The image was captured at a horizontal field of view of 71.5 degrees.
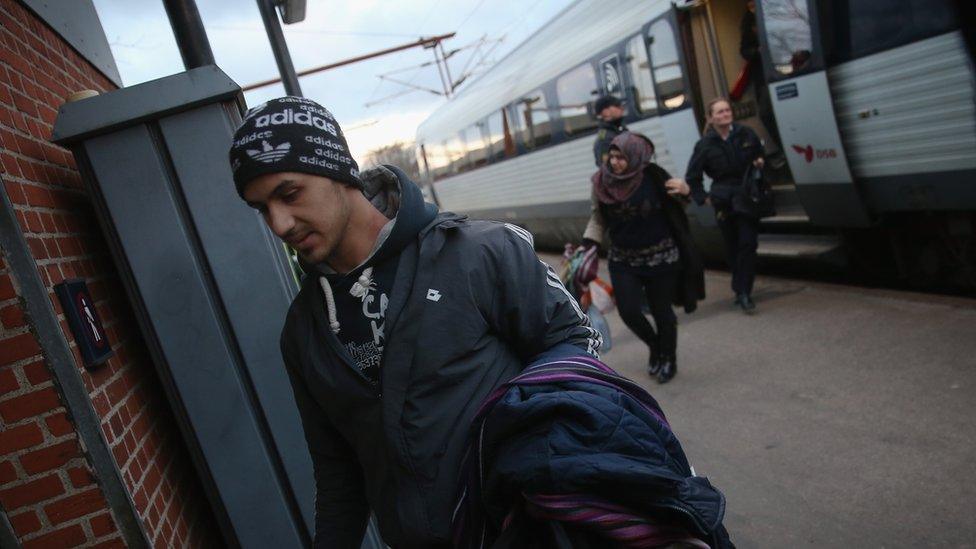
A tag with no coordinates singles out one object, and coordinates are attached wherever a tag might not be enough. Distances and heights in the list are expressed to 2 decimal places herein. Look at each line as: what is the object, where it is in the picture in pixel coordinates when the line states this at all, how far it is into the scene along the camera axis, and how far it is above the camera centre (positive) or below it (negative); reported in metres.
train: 4.93 -0.25
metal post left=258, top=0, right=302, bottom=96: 5.71 +1.47
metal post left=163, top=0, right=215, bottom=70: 3.45 +1.04
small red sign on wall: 1.95 -0.13
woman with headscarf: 4.77 -0.78
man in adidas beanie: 1.56 -0.31
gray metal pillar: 2.29 -0.13
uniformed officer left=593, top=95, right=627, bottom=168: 6.05 +0.08
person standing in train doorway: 7.22 +0.36
